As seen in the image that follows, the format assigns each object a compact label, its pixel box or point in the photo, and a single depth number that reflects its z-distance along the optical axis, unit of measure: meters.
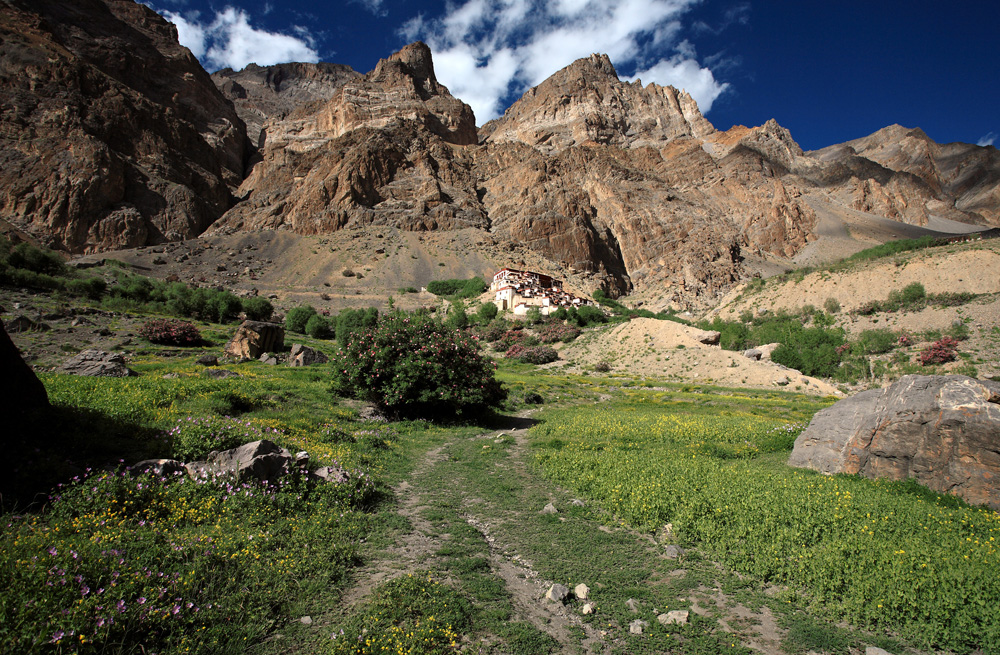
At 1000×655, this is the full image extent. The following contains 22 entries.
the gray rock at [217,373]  19.87
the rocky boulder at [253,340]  30.23
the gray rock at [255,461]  7.17
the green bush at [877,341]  36.50
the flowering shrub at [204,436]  7.76
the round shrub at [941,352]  31.98
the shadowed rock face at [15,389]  6.04
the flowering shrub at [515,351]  53.34
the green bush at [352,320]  57.55
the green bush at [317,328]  63.56
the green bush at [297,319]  65.62
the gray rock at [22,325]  26.66
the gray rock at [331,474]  8.05
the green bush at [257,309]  64.12
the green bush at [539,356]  51.06
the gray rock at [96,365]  16.36
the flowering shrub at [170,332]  32.34
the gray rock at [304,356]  29.14
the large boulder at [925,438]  7.83
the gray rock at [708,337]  42.44
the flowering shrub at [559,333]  56.56
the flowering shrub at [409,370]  16.56
